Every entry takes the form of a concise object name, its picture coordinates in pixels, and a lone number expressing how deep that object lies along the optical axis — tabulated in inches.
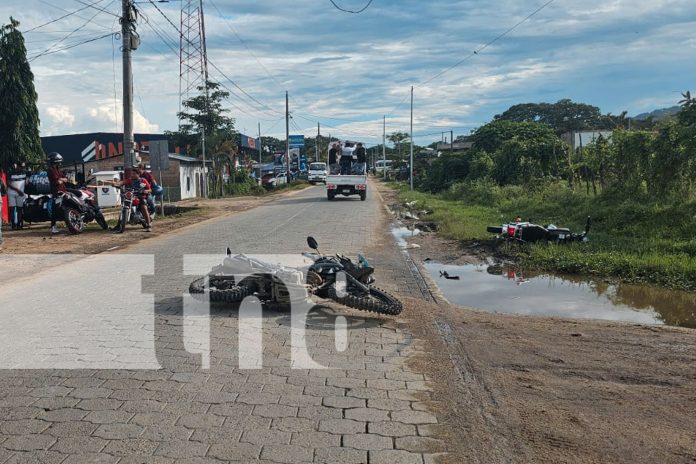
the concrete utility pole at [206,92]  1496.1
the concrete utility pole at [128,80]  662.5
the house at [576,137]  1925.4
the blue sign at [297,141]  3796.8
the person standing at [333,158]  1375.5
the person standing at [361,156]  1352.1
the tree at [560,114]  3189.0
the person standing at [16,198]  629.9
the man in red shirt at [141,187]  618.3
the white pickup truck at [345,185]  1256.2
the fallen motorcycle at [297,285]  252.1
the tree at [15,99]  871.4
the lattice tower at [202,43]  1471.5
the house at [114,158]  1534.2
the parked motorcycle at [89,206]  604.7
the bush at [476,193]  1006.4
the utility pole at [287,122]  2276.1
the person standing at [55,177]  575.8
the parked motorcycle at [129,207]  618.2
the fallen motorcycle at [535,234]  458.0
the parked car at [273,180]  2111.2
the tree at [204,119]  1921.8
